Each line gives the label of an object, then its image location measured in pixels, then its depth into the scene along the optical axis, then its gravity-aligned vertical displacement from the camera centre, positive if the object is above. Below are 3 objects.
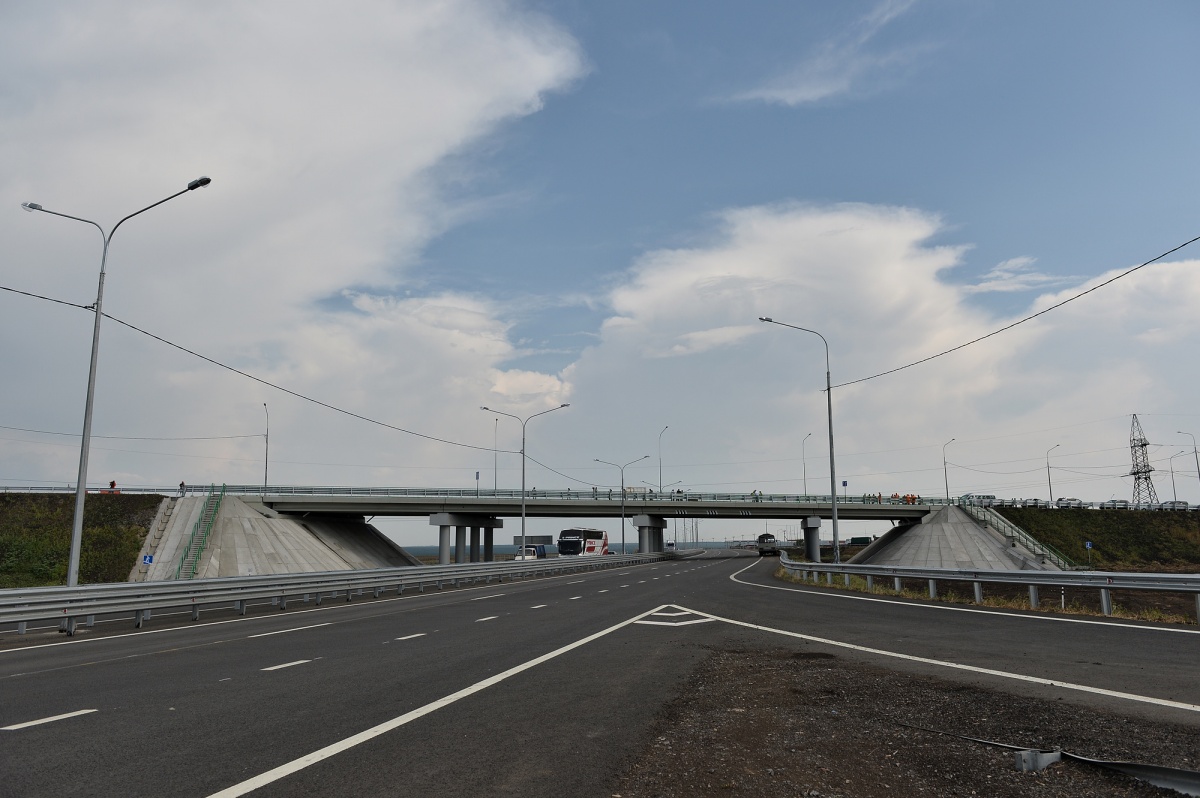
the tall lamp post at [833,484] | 34.50 +1.55
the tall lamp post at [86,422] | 19.84 +2.70
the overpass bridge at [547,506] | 63.81 +1.34
